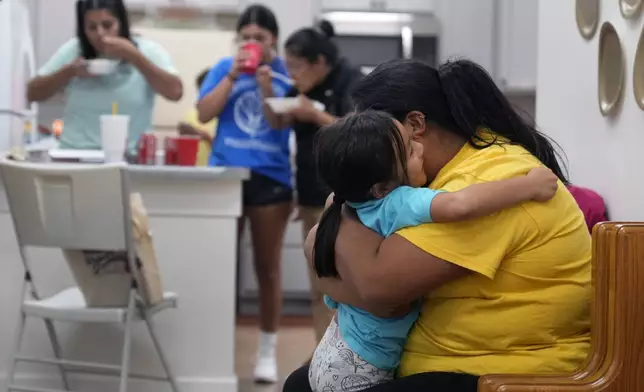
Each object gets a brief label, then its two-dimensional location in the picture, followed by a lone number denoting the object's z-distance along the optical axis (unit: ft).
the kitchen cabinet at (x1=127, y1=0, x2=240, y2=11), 17.35
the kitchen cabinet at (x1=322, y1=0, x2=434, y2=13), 17.34
